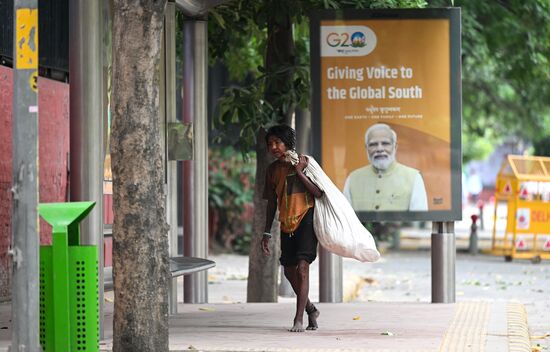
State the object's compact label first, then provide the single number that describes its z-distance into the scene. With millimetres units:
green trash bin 12435
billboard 23482
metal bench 18243
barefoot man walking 18336
